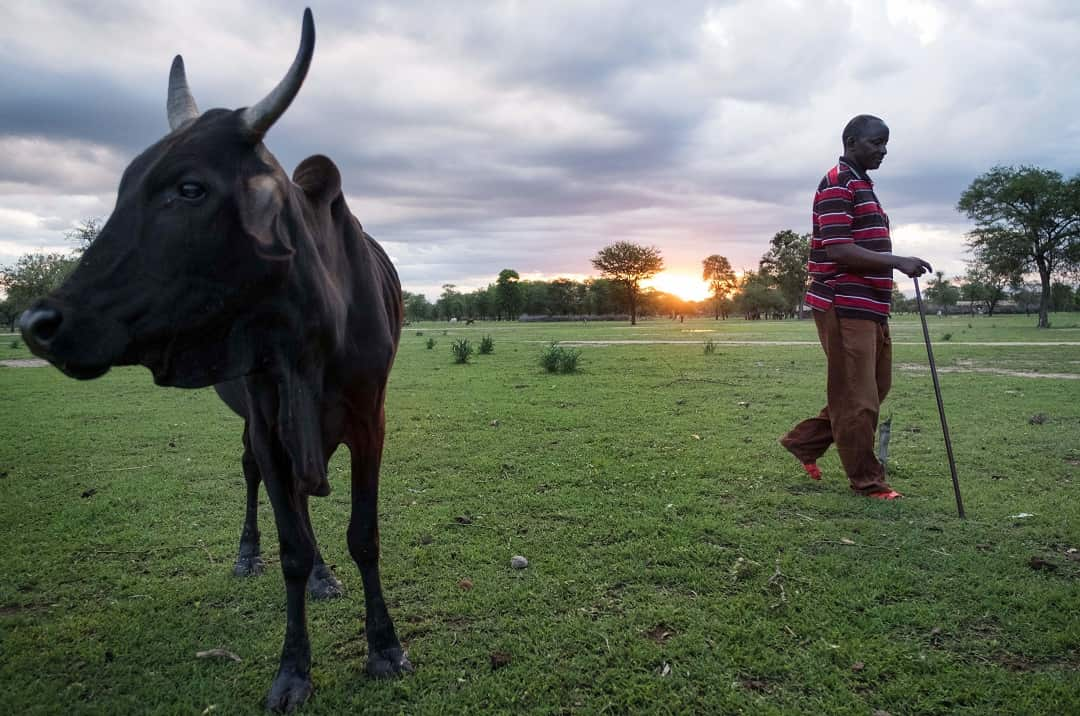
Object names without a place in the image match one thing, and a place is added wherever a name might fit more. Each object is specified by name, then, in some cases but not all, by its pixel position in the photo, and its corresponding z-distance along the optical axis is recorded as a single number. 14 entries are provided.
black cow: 1.89
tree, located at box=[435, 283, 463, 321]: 127.31
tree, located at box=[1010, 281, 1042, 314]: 104.88
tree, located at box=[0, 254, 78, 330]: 52.03
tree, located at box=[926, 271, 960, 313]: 130.62
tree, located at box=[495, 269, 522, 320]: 108.50
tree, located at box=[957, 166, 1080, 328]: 39.72
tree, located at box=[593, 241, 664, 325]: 73.69
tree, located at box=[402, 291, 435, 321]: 110.96
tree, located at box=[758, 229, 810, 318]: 85.88
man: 5.05
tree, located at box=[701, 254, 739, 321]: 108.88
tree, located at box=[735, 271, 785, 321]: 97.88
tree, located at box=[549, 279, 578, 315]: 121.00
